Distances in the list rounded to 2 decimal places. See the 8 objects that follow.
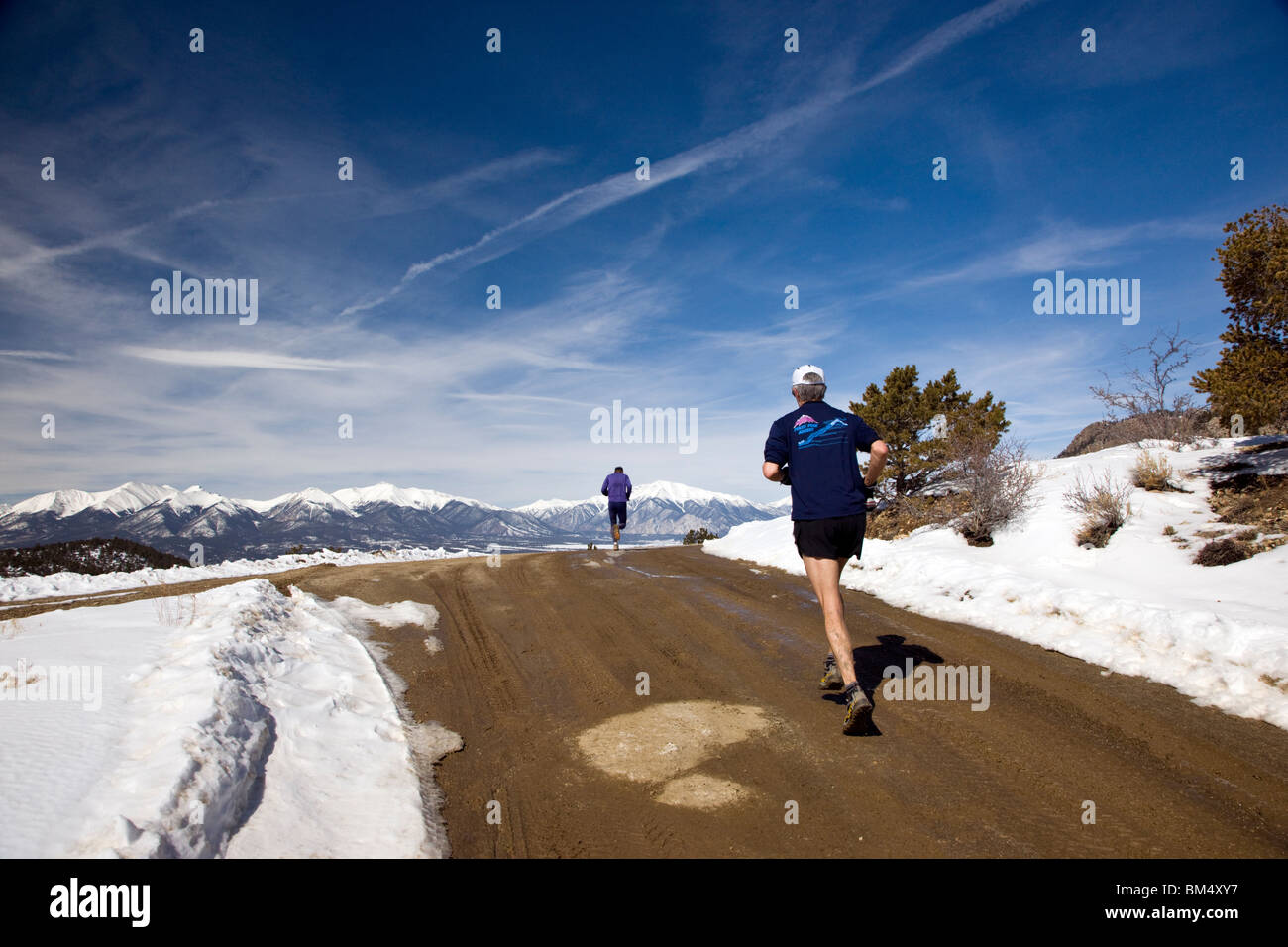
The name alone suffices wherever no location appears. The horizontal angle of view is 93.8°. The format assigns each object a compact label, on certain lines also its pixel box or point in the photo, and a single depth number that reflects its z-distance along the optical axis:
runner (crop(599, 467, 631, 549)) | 19.39
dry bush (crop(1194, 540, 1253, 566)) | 8.12
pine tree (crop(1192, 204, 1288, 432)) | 10.23
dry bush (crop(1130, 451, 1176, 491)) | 11.40
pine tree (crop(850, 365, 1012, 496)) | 16.80
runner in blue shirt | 4.95
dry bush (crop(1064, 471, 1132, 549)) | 9.96
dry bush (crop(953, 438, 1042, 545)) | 11.65
